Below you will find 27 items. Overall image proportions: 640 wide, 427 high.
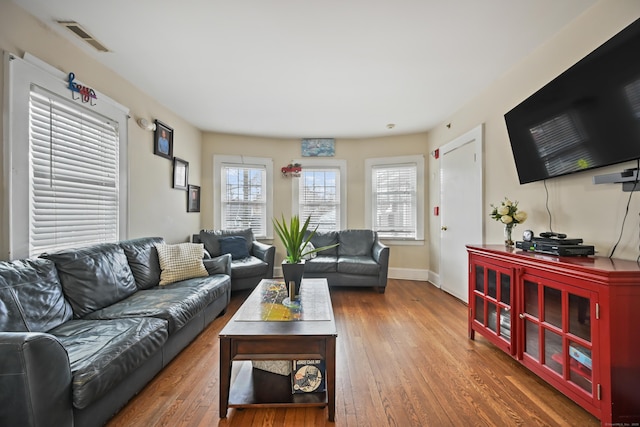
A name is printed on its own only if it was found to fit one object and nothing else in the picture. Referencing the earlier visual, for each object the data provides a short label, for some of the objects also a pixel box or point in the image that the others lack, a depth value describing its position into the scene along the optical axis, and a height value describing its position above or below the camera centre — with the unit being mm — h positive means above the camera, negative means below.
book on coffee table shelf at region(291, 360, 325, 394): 1619 -981
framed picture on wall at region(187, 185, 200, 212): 4062 +240
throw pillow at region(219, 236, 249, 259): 3939 -487
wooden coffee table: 1425 -719
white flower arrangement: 2283 -1
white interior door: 3160 +119
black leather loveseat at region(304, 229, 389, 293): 3818 -777
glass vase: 2301 -175
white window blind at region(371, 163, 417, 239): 4555 +249
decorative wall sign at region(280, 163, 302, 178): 4680 +772
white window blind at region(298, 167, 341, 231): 4785 +326
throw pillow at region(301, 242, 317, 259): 4289 -526
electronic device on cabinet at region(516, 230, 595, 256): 1698 -203
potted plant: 1968 -322
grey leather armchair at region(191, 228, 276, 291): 3537 -571
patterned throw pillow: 2684 -504
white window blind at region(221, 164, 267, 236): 4621 +292
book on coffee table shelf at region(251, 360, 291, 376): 1725 -987
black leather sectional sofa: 1080 -688
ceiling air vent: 1958 +1381
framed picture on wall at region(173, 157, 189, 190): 3662 +572
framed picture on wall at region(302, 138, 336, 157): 4719 +1182
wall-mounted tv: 1456 +652
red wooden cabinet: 1296 -626
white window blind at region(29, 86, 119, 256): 1942 +323
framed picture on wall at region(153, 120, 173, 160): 3248 +921
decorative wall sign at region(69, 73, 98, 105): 2160 +1028
